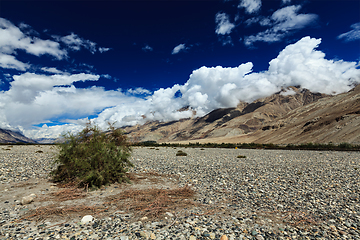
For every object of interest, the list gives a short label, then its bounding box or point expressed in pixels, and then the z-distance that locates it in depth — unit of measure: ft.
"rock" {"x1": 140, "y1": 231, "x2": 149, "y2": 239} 17.17
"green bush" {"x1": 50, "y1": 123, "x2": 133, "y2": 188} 33.50
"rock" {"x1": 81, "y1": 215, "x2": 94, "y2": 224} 20.22
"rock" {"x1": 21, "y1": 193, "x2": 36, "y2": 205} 24.14
